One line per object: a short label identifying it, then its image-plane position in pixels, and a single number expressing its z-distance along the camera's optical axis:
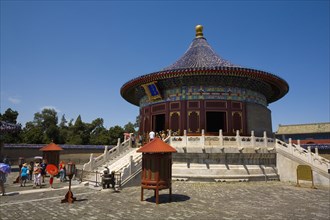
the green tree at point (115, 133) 53.06
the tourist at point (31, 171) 17.84
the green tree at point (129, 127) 69.25
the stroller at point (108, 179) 13.35
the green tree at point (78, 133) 50.81
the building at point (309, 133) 48.56
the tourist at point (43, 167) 16.97
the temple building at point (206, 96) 20.20
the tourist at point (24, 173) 15.01
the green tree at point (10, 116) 47.03
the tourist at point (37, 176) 14.93
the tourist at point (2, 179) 12.05
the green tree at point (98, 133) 51.18
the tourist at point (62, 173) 17.53
